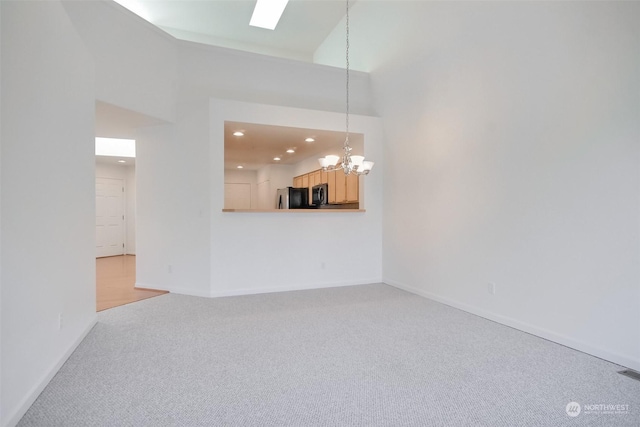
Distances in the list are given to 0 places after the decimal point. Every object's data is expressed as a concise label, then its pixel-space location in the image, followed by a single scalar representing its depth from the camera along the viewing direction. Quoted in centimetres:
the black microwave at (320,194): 679
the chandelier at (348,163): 366
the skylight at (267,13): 636
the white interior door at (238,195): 1083
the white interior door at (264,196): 953
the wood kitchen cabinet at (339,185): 594
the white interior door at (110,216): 855
